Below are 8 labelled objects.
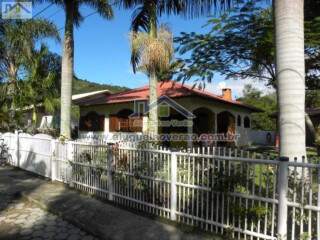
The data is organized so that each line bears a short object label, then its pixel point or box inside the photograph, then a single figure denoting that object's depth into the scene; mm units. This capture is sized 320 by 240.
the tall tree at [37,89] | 12656
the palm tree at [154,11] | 8055
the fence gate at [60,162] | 7285
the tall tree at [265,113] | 30912
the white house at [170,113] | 14242
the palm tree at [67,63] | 8648
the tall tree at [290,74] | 3520
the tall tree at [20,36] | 13906
